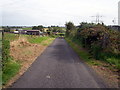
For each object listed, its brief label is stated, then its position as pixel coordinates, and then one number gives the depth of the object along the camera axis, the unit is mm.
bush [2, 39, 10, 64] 6185
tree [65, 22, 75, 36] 45442
